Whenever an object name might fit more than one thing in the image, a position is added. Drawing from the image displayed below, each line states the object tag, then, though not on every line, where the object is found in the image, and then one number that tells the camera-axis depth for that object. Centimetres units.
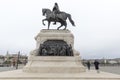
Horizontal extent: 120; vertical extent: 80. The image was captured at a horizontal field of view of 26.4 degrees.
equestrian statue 2177
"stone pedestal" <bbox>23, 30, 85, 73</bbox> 1820
